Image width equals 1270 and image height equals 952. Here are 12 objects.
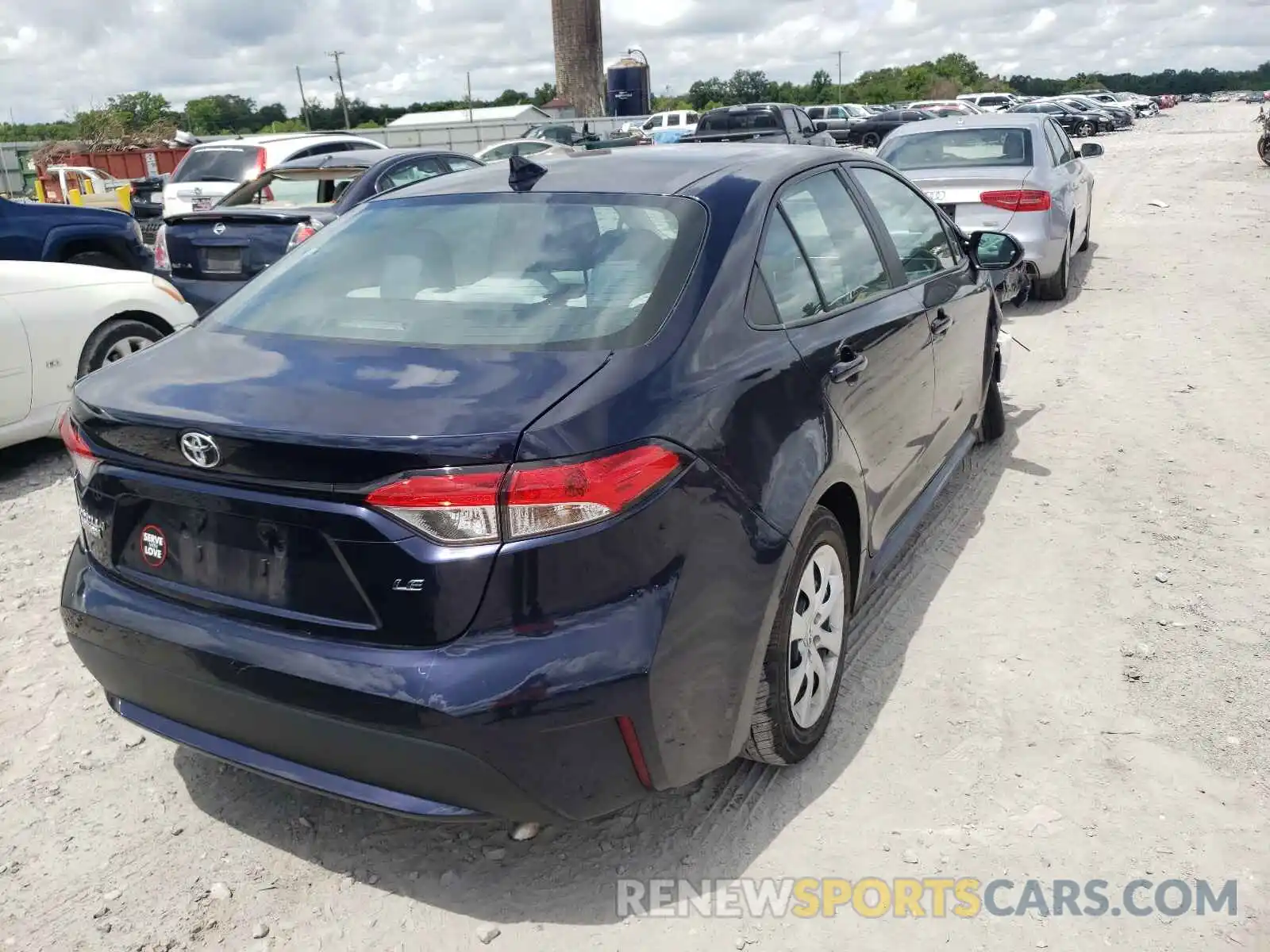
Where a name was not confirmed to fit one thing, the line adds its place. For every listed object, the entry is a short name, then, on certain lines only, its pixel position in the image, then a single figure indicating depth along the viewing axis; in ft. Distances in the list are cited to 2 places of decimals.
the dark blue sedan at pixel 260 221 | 24.75
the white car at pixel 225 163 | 35.94
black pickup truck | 67.82
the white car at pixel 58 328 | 17.93
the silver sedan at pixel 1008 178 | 28.58
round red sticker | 7.96
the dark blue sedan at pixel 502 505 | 6.95
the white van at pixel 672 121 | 130.31
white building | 205.05
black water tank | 242.58
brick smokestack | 207.82
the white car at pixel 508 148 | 67.36
